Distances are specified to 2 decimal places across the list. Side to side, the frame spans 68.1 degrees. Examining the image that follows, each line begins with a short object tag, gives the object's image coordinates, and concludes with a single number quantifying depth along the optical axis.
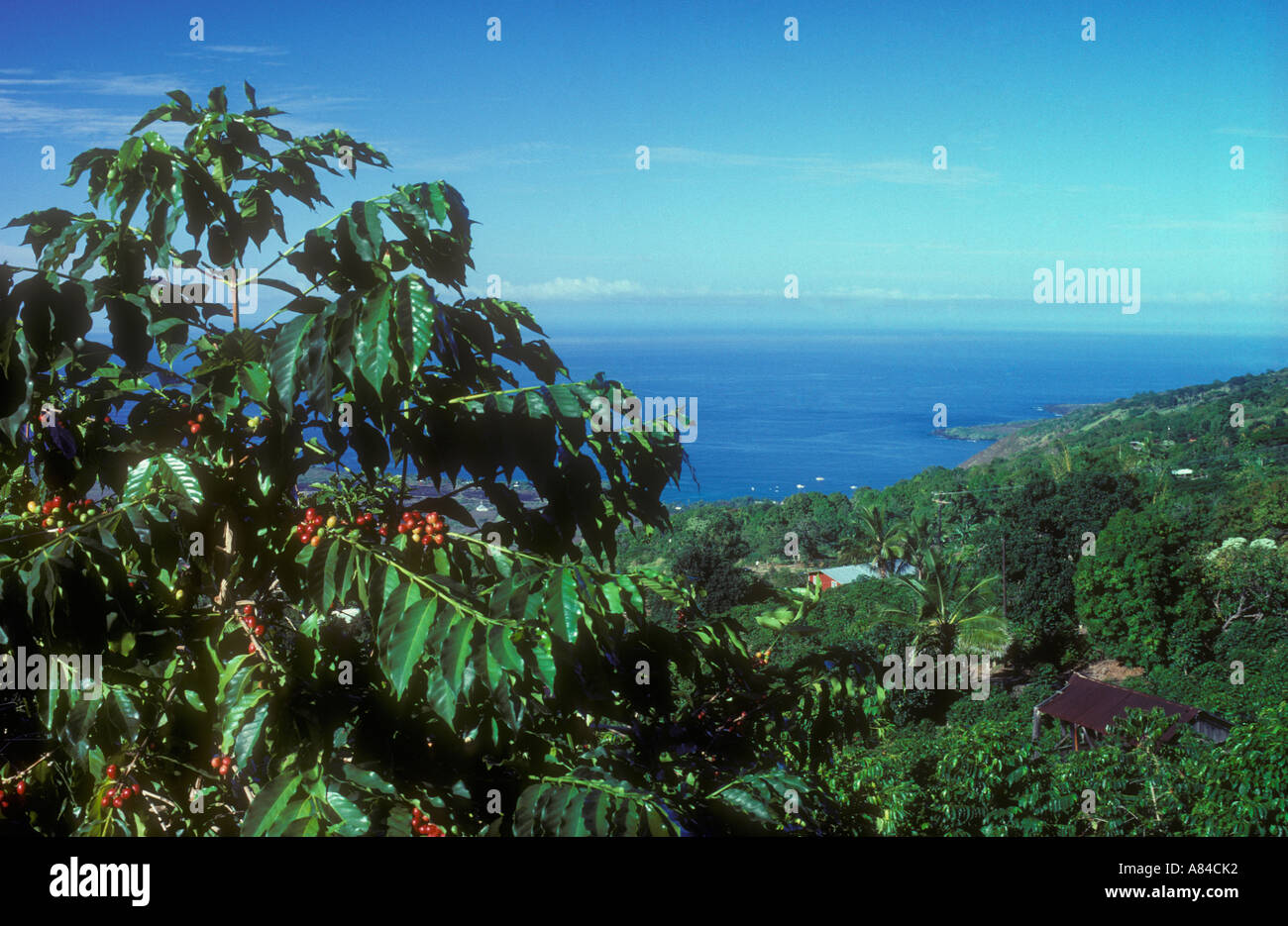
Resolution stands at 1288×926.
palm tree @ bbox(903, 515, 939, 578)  32.66
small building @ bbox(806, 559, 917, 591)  37.12
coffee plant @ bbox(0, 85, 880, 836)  1.90
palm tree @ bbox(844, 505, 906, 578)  36.09
